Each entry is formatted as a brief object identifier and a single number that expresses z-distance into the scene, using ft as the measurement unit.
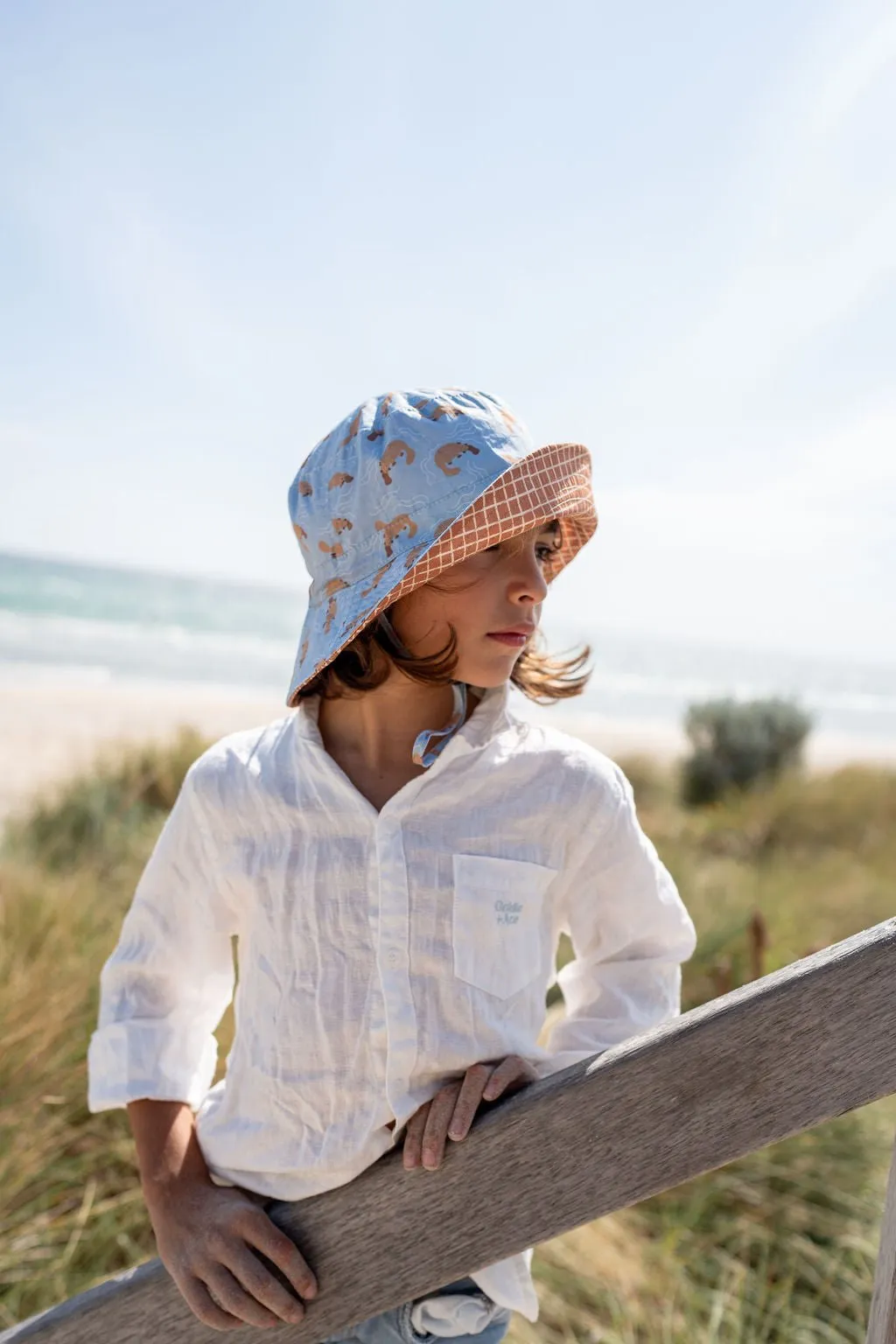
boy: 3.89
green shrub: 32.63
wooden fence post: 2.54
